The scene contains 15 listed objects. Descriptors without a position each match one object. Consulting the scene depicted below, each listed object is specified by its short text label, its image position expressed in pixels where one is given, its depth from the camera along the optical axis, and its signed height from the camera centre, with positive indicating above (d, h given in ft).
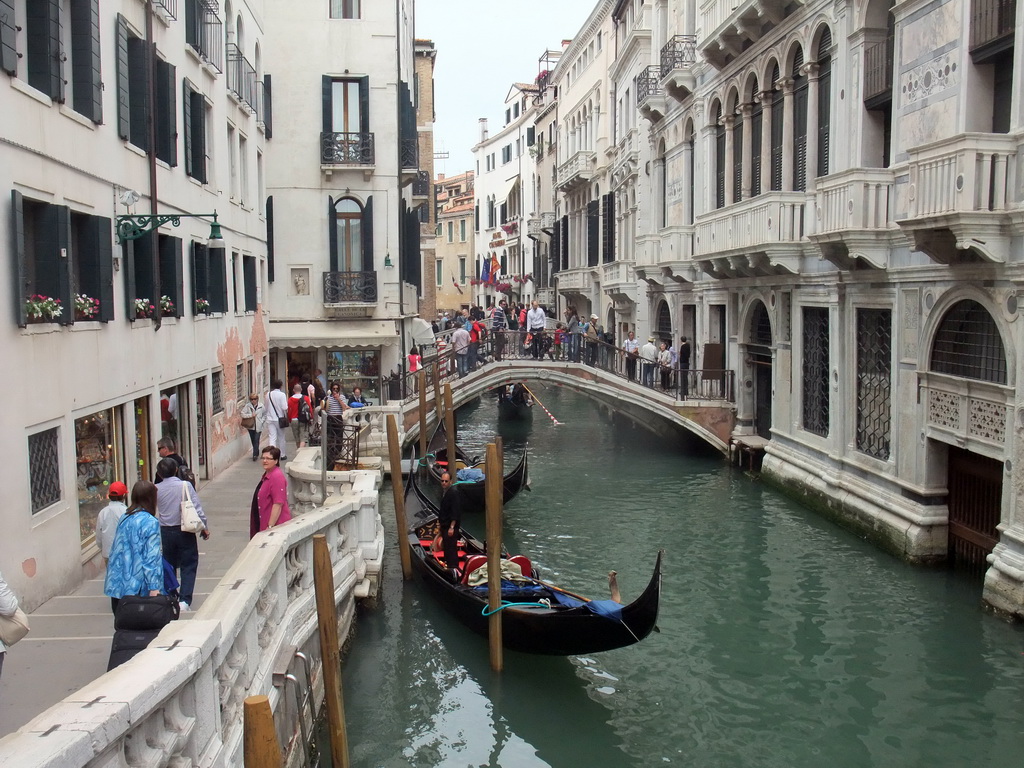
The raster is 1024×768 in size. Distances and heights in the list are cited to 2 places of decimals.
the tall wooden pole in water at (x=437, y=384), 62.25 -4.59
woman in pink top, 25.62 -4.68
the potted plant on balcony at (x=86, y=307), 26.71 +0.10
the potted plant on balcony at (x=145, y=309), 32.48 +0.04
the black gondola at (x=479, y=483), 47.21 -8.30
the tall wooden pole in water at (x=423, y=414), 58.80 -6.02
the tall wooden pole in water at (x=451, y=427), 51.52 -5.99
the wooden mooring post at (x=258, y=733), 12.28 -5.09
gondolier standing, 33.17 -6.96
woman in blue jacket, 17.21 -4.14
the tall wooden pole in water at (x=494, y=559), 27.02 -6.61
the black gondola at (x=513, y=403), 84.84 -7.87
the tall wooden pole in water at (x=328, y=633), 18.83 -5.90
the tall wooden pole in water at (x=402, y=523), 36.55 -7.69
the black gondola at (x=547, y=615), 25.39 -8.12
